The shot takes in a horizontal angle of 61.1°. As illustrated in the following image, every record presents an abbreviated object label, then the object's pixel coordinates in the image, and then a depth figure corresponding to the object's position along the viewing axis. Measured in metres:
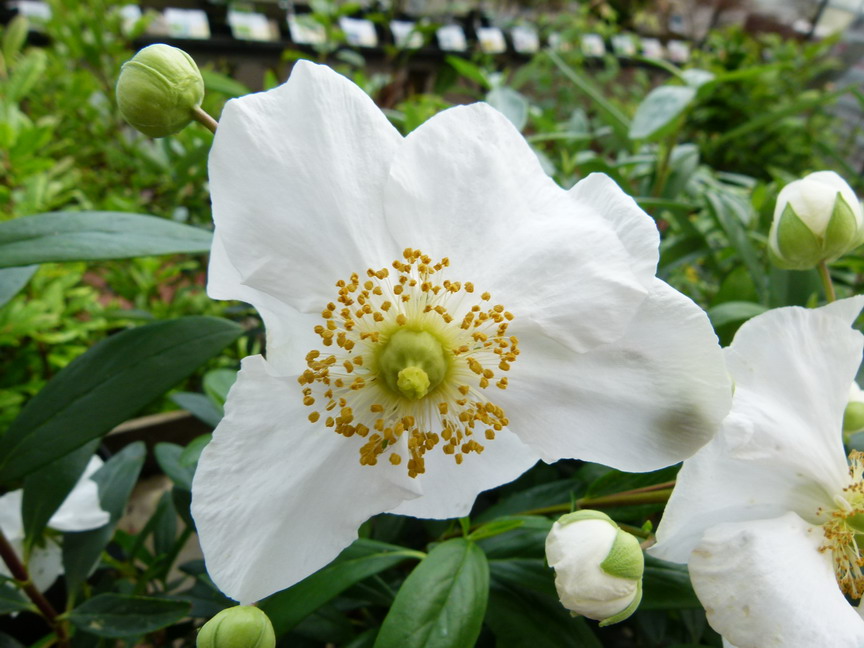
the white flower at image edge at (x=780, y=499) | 0.08
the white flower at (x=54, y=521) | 0.15
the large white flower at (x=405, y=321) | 0.08
